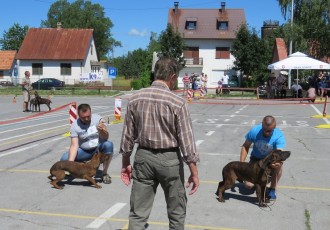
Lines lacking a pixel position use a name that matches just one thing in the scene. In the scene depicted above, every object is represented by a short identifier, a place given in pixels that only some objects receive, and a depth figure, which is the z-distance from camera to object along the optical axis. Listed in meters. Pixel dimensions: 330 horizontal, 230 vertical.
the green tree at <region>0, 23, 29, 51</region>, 106.50
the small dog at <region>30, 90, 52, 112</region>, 21.38
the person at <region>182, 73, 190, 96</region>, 34.37
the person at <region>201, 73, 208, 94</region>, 34.03
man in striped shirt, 3.86
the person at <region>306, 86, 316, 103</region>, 26.70
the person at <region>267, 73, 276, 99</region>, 31.08
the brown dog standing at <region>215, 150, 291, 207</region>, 5.88
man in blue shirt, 6.23
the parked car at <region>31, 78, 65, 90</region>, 51.00
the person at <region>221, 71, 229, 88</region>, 37.25
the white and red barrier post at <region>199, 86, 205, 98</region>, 32.31
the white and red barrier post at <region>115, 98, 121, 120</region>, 15.63
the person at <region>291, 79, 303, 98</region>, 29.78
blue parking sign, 40.25
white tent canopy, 27.52
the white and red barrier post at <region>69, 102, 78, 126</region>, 12.50
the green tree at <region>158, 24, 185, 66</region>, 51.91
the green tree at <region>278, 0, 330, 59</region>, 35.59
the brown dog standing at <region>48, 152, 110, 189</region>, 6.88
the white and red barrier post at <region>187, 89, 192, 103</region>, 28.64
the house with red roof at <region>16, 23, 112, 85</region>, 59.25
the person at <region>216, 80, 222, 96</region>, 35.70
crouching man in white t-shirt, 7.01
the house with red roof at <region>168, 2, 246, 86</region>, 58.12
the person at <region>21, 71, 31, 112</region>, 20.89
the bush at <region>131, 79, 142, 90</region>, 48.44
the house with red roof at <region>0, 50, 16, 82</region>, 73.06
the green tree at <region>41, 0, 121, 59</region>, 93.06
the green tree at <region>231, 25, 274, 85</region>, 47.25
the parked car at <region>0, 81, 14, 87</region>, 60.42
